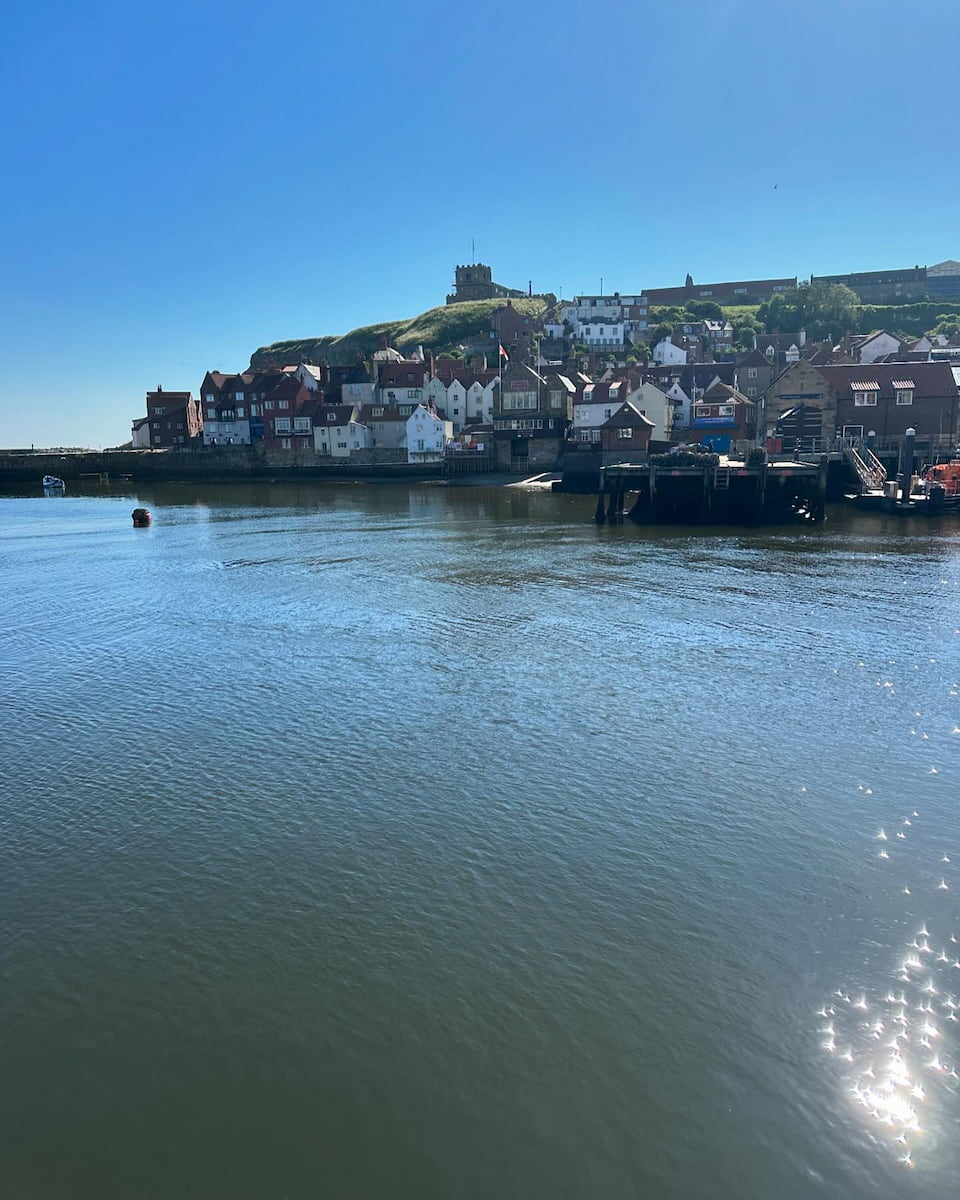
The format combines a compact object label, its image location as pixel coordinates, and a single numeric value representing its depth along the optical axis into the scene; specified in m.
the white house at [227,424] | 119.44
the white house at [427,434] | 98.94
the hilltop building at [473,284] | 182.88
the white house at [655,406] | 88.25
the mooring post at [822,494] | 51.72
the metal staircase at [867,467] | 59.66
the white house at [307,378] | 116.88
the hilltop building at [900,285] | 176.00
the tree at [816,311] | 147.38
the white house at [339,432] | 105.06
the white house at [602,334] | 148.25
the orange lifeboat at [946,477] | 54.50
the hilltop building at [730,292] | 181.75
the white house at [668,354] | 128.38
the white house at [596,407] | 87.19
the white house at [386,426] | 104.06
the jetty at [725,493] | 52.56
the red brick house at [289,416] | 109.44
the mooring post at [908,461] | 54.88
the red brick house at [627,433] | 77.56
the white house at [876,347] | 96.44
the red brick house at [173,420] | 128.00
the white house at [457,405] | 106.69
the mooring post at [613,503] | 55.00
